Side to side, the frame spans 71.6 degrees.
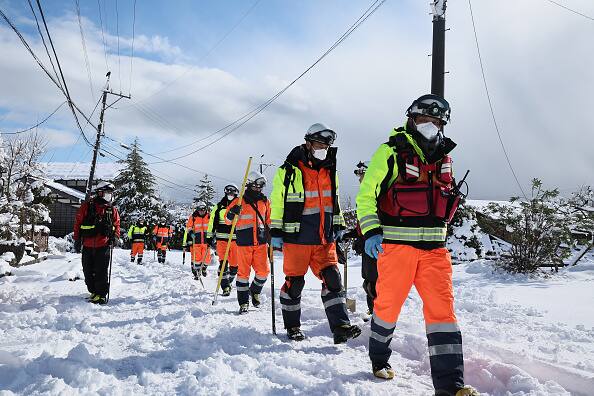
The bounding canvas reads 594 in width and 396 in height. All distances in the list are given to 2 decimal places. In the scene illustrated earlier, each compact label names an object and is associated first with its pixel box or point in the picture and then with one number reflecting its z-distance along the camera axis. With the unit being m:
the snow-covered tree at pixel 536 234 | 9.80
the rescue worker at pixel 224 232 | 8.70
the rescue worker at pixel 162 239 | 19.89
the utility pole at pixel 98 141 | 24.14
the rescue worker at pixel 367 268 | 5.39
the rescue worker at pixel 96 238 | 7.91
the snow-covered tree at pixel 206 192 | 52.62
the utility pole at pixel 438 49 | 7.41
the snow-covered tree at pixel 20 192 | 13.57
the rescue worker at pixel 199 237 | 12.63
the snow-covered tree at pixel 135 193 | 42.97
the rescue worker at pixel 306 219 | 4.67
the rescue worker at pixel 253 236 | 7.01
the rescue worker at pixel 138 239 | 18.62
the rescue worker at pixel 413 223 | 3.14
